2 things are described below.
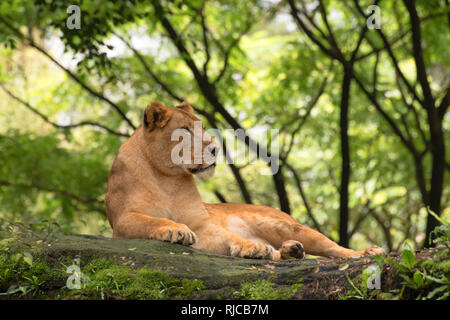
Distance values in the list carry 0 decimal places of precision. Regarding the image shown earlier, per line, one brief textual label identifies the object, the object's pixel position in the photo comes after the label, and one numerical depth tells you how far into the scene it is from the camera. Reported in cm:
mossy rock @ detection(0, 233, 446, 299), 802
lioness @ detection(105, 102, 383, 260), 1201
